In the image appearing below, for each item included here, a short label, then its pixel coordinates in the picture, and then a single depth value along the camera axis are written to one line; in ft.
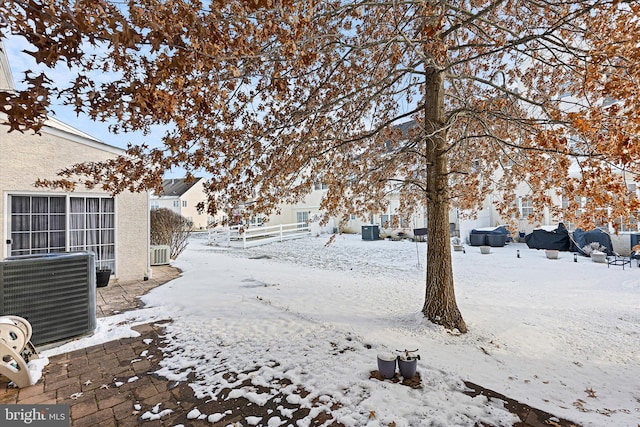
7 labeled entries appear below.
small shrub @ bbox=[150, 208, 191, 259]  38.52
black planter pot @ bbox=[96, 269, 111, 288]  23.76
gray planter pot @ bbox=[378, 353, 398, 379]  10.94
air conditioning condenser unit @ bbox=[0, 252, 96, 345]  12.46
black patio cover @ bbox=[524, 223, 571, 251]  43.35
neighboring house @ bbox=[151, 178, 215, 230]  111.34
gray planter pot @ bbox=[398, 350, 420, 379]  10.95
